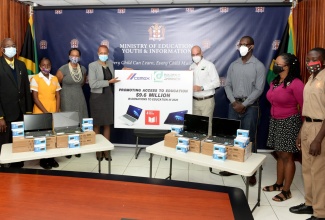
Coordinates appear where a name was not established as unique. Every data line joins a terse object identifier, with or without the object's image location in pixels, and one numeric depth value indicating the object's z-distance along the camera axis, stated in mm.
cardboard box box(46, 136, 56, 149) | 3330
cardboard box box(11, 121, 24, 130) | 3289
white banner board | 4863
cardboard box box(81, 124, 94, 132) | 3642
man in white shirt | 4738
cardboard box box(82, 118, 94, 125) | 3680
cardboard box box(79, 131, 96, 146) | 3505
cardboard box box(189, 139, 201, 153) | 3248
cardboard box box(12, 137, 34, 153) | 3168
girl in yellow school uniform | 4668
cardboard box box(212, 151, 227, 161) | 2996
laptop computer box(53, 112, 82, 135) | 3549
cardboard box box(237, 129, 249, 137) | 3170
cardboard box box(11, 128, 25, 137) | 3255
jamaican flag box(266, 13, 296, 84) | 5023
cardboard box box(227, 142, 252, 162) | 2986
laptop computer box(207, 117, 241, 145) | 3217
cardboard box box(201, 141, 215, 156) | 3156
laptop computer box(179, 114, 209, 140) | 3432
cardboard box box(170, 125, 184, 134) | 3555
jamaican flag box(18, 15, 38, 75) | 5445
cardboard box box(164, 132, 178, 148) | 3418
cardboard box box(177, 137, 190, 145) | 3256
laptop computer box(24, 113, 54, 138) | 3383
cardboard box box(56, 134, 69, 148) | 3382
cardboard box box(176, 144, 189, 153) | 3238
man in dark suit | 4207
